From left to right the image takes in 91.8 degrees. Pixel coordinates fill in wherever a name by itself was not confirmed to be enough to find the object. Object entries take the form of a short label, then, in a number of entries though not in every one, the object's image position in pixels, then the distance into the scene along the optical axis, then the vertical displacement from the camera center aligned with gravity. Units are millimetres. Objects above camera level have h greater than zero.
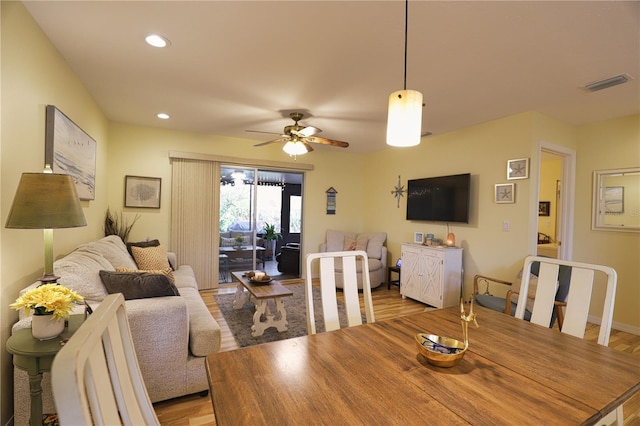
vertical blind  4781 -73
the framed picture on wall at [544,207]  5809 +212
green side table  1395 -696
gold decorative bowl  1137 -529
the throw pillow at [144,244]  3894 -449
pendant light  1413 +453
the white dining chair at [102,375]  466 -308
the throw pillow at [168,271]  2873 -703
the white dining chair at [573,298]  1513 -427
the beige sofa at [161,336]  1926 -834
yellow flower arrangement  1430 -443
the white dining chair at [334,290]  1692 -440
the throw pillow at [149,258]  3625 -587
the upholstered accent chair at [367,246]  5094 -588
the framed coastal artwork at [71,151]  2217 +480
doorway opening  4000 +260
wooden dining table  881 -562
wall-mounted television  4203 +260
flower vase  1479 -575
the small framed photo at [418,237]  4893 -350
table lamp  1505 +11
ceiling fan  3592 +869
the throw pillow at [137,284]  2086 -512
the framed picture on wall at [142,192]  4523 +259
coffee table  3111 -981
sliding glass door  5344 -133
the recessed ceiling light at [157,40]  2184 +1217
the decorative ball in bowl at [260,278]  3512 -763
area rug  3094 -1245
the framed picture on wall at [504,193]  3680 +295
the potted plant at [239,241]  5457 -525
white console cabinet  4090 -806
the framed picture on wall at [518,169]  3547 +574
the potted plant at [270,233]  5855 -406
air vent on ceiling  2596 +1196
